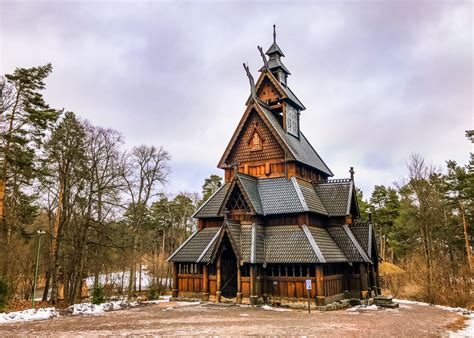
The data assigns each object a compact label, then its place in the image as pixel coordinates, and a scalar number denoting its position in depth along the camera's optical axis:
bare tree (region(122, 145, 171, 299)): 33.72
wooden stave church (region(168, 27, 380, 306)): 20.70
